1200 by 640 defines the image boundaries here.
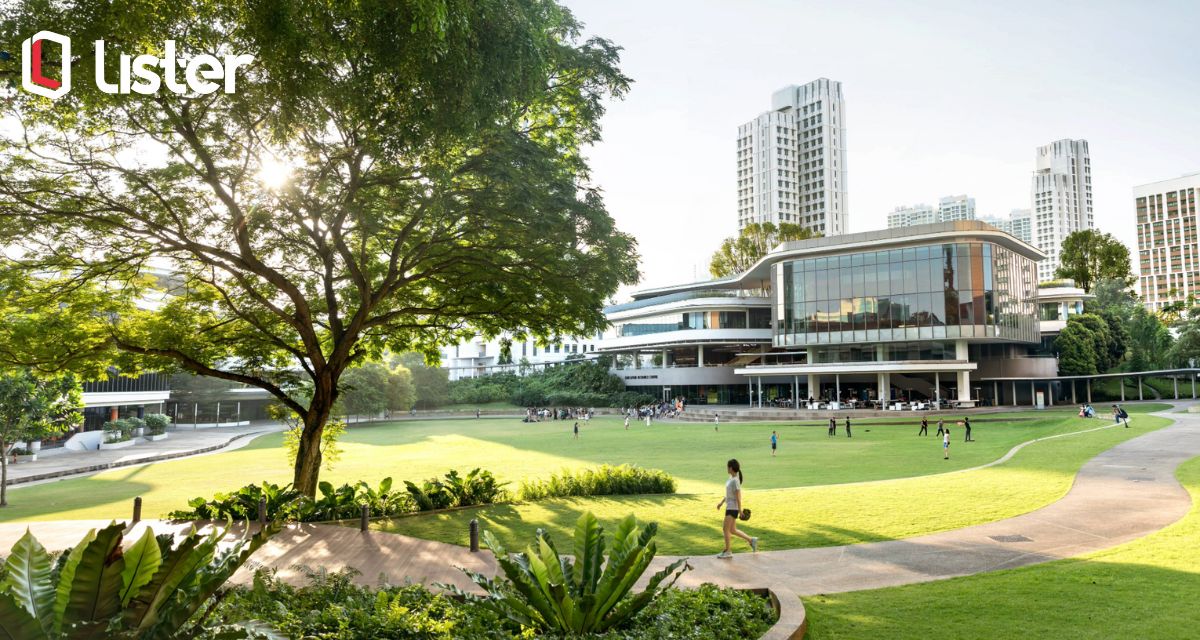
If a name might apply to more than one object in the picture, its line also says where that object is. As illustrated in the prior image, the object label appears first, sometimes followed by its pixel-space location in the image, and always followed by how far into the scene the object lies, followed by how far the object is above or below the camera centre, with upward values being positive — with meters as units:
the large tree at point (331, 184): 8.66 +3.42
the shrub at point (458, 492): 17.05 -3.19
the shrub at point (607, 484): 19.22 -3.37
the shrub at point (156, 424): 57.00 -4.26
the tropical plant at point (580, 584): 6.43 -2.14
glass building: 58.59 +3.44
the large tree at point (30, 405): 25.48 -1.19
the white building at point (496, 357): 113.48 +1.69
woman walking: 11.45 -2.43
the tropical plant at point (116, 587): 3.75 -1.26
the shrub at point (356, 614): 6.20 -2.41
